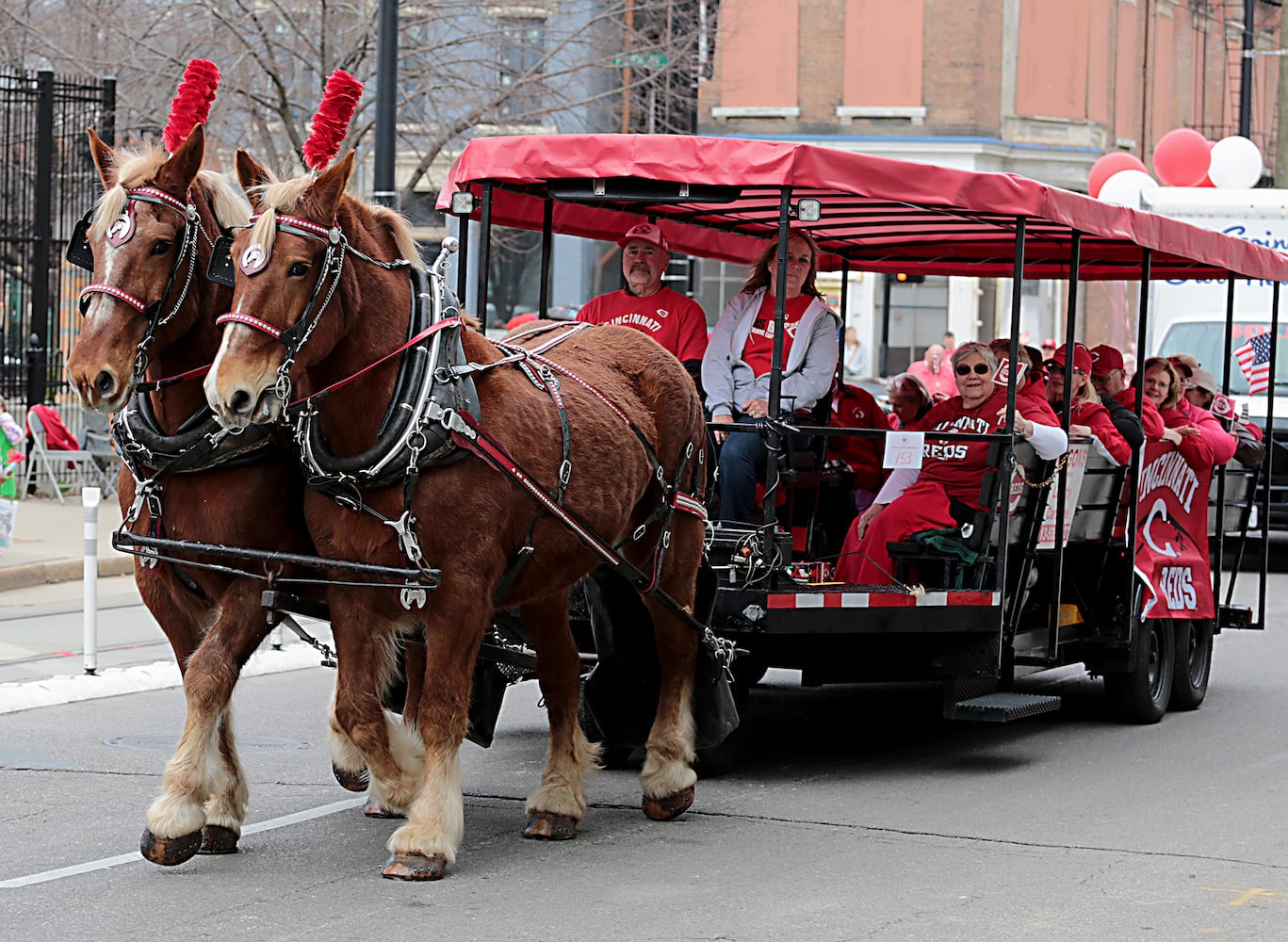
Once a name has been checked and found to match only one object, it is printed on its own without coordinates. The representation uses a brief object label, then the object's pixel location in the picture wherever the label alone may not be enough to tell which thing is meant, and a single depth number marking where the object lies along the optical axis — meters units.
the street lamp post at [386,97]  15.14
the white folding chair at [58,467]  18.17
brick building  32.81
